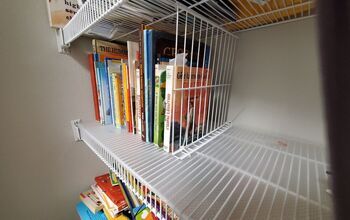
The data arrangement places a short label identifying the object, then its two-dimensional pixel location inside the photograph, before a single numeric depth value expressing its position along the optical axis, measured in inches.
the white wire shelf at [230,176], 10.6
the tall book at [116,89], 23.2
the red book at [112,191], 25.2
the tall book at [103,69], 24.5
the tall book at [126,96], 21.3
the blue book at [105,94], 24.5
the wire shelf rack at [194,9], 15.6
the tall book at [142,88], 17.0
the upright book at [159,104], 16.6
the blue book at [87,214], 26.5
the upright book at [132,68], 20.2
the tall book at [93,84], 25.9
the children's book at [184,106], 15.7
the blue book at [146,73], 16.3
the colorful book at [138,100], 19.4
